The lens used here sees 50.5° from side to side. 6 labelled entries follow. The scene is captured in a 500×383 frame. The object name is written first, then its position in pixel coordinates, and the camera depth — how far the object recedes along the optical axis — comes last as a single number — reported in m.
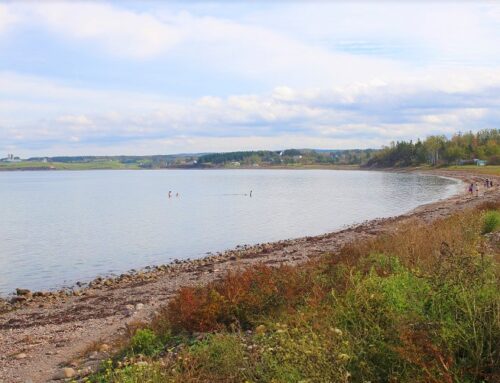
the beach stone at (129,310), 15.31
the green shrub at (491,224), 17.69
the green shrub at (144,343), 8.57
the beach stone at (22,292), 22.62
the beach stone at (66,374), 8.88
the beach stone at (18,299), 21.21
